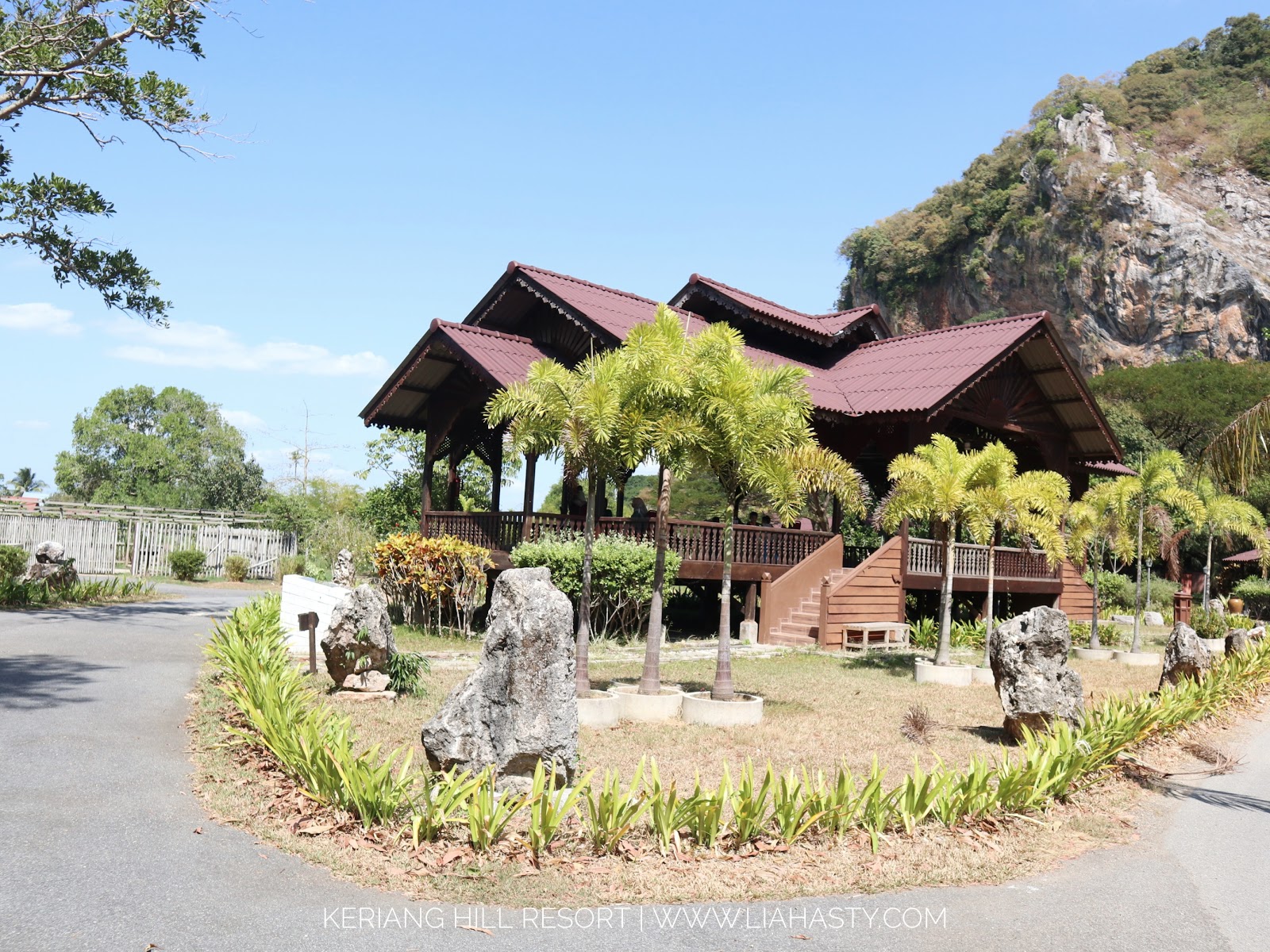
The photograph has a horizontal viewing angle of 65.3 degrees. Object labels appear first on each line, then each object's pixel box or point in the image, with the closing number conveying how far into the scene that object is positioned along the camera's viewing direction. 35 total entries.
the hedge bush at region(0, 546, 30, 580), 20.03
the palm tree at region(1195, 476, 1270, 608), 24.11
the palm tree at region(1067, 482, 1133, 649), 19.34
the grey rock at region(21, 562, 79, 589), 18.98
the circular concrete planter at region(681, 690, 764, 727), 10.18
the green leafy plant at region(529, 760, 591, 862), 5.71
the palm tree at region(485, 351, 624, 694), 10.78
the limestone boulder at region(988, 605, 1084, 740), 9.80
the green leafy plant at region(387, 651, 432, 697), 10.81
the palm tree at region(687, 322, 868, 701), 10.51
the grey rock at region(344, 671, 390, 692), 10.90
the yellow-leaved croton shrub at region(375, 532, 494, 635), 16.17
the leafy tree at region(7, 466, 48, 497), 64.69
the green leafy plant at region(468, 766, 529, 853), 5.72
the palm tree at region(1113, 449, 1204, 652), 18.62
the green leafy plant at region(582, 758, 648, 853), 5.86
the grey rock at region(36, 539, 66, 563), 19.45
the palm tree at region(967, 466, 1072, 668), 14.38
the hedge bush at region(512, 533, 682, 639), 15.80
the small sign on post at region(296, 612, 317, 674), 11.19
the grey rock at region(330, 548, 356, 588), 18.05
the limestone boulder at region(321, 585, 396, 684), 10.41
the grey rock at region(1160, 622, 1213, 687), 13.18
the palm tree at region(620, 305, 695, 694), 10.55
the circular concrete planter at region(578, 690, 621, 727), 9.84
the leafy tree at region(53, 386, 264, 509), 55.34
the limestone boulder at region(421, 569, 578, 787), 6.66
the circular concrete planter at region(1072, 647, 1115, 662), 19.05
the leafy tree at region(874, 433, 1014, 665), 14.22
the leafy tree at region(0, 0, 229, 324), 16.30
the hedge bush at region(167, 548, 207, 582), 28.09
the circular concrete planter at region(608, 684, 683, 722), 10.38
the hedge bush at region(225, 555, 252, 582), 29.50
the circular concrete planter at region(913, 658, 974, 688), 13.95
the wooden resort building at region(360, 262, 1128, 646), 18.08
